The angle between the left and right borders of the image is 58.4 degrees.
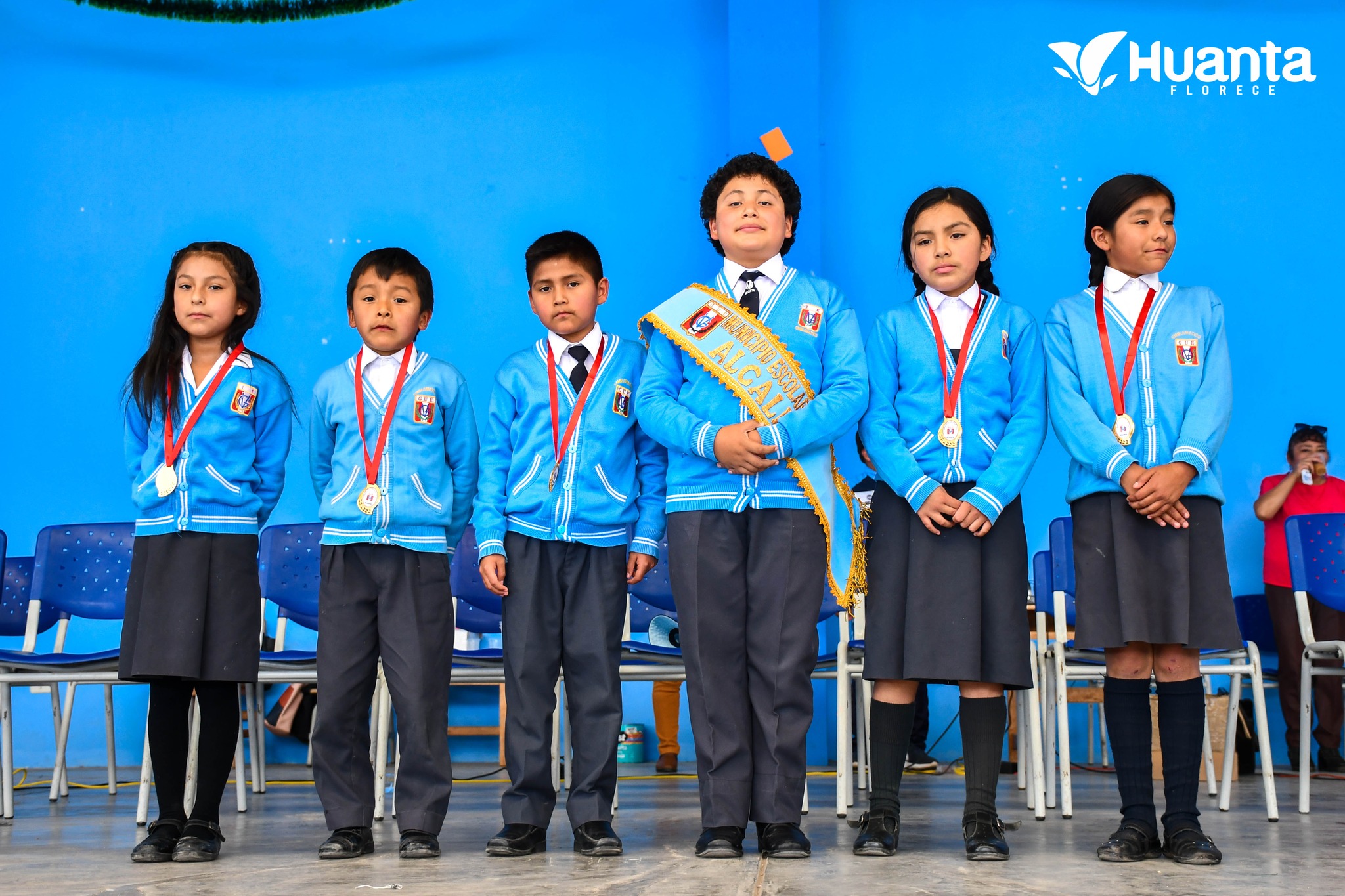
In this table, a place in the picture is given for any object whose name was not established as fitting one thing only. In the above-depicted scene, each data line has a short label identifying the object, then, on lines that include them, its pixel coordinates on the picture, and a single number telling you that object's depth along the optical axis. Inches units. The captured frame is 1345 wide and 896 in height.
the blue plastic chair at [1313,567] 139.8
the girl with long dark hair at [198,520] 98.2
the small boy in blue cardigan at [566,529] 97.9
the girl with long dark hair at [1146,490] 91.6
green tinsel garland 209.3
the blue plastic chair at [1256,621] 205.0
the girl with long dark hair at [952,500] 91.4
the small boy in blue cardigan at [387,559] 97.8
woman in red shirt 196.2
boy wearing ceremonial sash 92.0
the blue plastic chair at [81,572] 149.2
